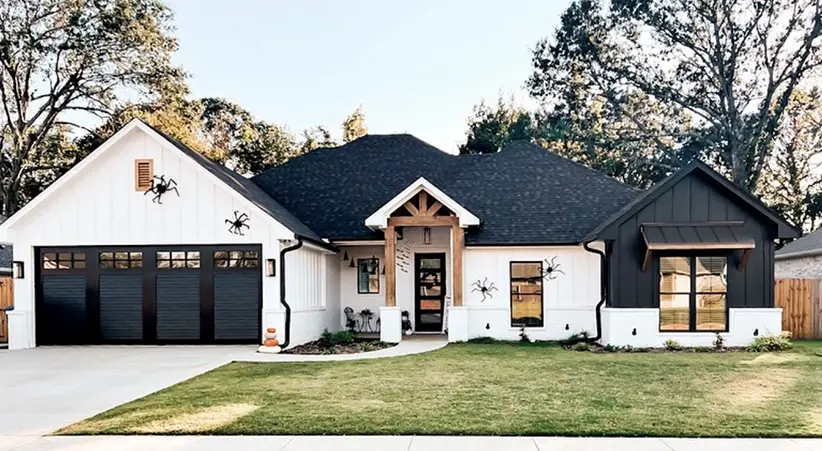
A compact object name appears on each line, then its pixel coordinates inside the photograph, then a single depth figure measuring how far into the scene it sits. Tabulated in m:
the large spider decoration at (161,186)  13.48
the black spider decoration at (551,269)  14.76
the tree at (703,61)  23.56
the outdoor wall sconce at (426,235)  16.34
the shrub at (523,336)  14.62
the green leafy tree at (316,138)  35.16
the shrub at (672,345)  12.78
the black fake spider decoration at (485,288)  14.86
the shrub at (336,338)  13.84
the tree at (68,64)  24.78
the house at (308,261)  13.07
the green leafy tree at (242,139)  33.72
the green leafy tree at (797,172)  28.86
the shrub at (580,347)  12.90
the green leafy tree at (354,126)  34.72
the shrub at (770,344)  12.38
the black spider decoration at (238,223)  13.31
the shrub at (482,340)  14.24
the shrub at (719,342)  12.84
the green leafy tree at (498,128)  32.03
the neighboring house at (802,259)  19.19
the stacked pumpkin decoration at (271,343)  12.30
